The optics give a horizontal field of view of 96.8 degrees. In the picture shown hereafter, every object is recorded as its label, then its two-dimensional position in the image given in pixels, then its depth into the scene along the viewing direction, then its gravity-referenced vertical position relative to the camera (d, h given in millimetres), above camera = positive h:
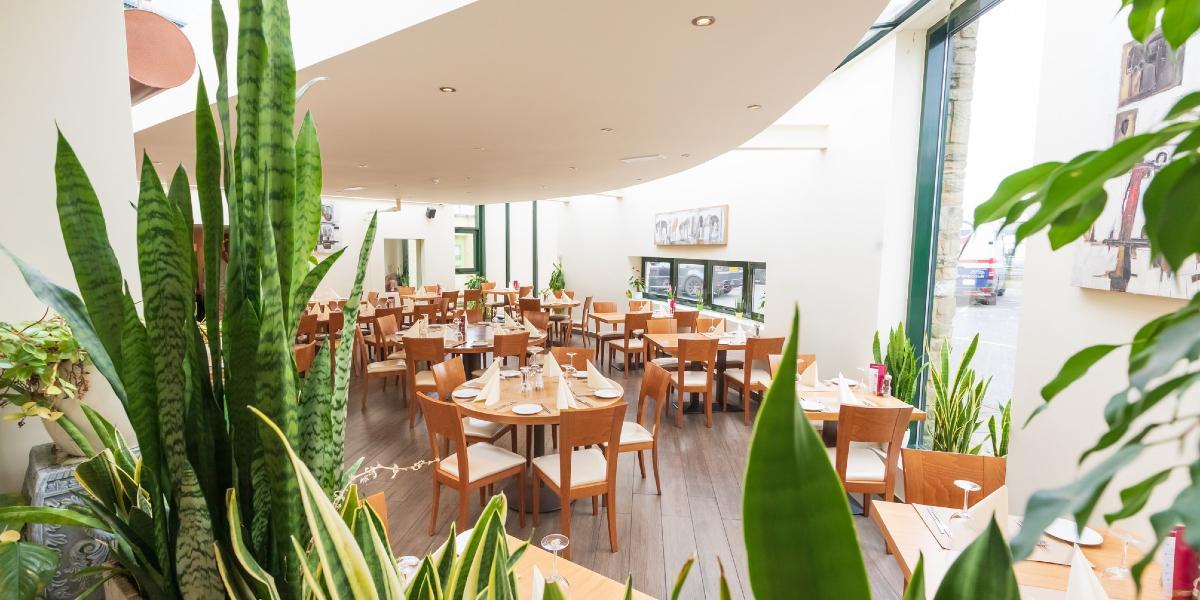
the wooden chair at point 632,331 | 6852 -915
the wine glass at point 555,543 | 1431 -773
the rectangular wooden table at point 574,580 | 1555 -971
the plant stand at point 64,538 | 1247 -681
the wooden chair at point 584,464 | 2770 -1187
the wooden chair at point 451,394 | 3607 -1017
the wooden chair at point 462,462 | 2807 -1191
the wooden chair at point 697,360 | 4965 -994
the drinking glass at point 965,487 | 1900 -799
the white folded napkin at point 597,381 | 3715 -848
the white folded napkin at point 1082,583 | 1290 -769
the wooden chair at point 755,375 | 4988 -1081
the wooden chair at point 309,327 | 6238 -853
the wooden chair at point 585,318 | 8664 -943
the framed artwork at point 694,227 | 7047 +505
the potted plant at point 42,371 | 1180 -278
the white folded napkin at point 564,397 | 3166 -831
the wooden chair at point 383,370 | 5324 -1153
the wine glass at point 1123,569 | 1507 -869
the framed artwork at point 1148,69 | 1859 +728
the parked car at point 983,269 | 3430 -12
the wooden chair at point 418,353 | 4770 -868
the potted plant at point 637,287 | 9562 -469
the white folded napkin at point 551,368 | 3859 -791
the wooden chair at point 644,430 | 3504 -1155
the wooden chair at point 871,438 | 2898 -950
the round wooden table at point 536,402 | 3039 -896
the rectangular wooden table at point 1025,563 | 1549 -941
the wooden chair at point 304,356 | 4070 -791
